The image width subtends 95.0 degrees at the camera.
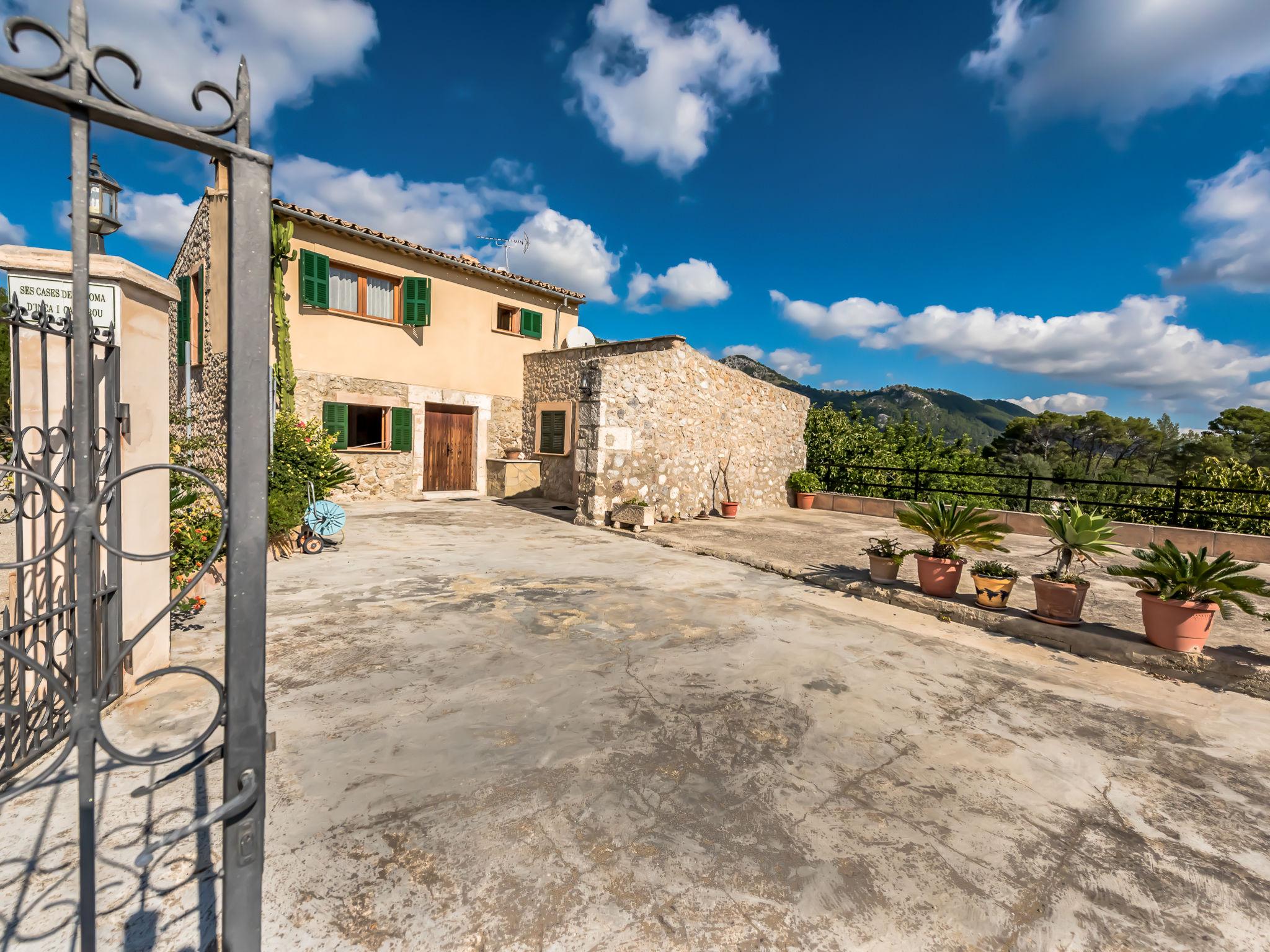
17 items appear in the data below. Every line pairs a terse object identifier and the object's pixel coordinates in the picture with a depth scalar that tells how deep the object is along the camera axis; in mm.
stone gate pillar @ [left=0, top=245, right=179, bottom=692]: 2377
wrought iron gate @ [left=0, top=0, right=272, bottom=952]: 1048
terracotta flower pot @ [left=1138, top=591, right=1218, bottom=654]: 4004
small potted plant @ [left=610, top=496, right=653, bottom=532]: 9000
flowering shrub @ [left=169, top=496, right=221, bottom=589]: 4113
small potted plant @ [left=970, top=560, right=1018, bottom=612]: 4984
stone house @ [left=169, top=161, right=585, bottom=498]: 10773
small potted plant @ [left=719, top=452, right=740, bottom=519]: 10977
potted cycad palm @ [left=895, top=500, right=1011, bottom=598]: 5289
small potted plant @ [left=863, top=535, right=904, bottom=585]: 5719
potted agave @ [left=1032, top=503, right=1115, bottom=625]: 4645
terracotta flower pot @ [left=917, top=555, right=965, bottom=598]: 5285
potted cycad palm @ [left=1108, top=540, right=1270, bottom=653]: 3975
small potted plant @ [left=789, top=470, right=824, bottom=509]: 12883
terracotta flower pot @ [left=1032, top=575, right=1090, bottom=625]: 4621
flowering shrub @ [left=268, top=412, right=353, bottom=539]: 6012
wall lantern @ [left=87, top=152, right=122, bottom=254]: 2615
